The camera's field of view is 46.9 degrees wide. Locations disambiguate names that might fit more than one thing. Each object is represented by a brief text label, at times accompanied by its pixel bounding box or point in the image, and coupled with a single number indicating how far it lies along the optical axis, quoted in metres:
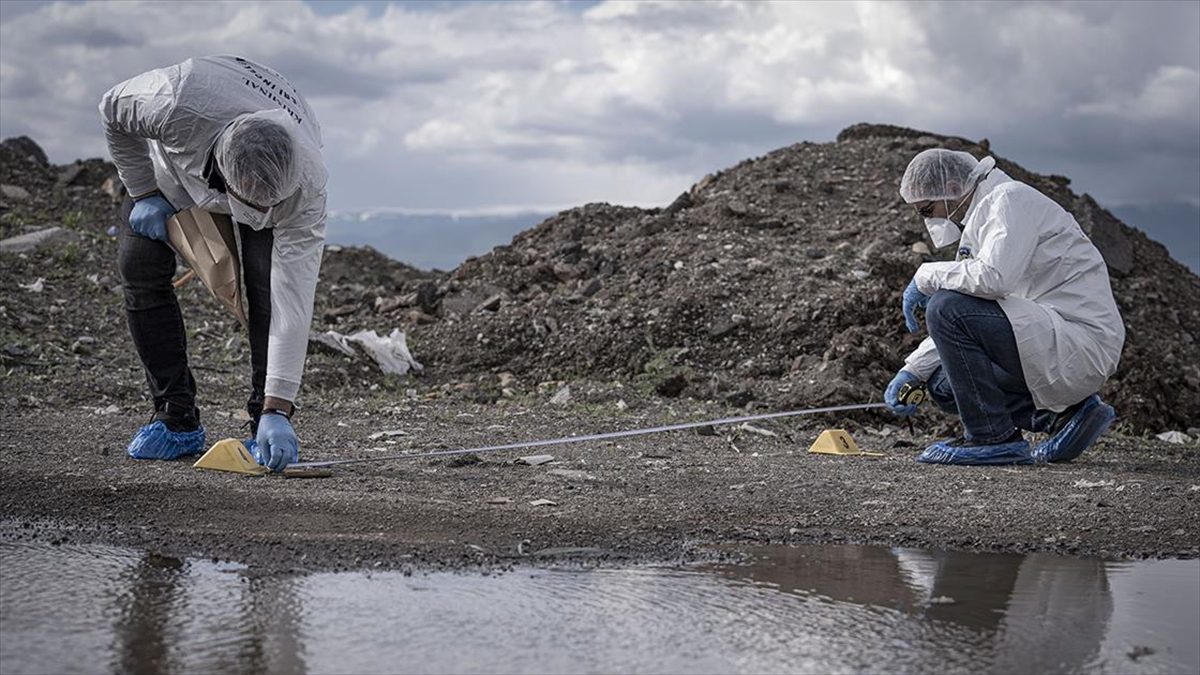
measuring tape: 5.51
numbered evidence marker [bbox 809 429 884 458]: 6.14
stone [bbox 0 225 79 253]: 10.94
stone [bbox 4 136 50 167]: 14.28
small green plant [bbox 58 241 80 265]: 10.68
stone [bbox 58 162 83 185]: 13.67
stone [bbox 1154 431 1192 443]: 7.46
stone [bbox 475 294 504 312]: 9.95
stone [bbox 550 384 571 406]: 7.84
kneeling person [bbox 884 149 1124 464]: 5.42
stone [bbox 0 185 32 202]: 12.85
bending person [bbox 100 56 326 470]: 4.78
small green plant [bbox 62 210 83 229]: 12.02
